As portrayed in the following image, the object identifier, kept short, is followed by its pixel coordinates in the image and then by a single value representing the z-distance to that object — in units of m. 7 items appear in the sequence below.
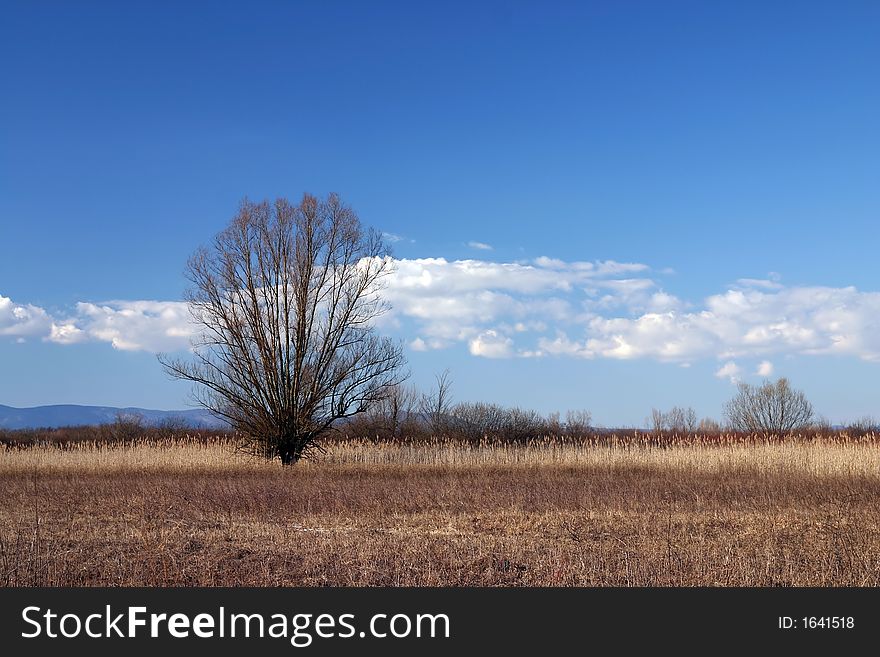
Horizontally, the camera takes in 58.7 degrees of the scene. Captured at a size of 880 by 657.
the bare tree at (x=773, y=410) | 57.78
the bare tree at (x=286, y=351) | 27.88
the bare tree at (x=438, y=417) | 37.78
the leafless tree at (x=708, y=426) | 47.41
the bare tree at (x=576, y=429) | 40.02
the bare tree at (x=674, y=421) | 57.22
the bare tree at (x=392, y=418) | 37.12
